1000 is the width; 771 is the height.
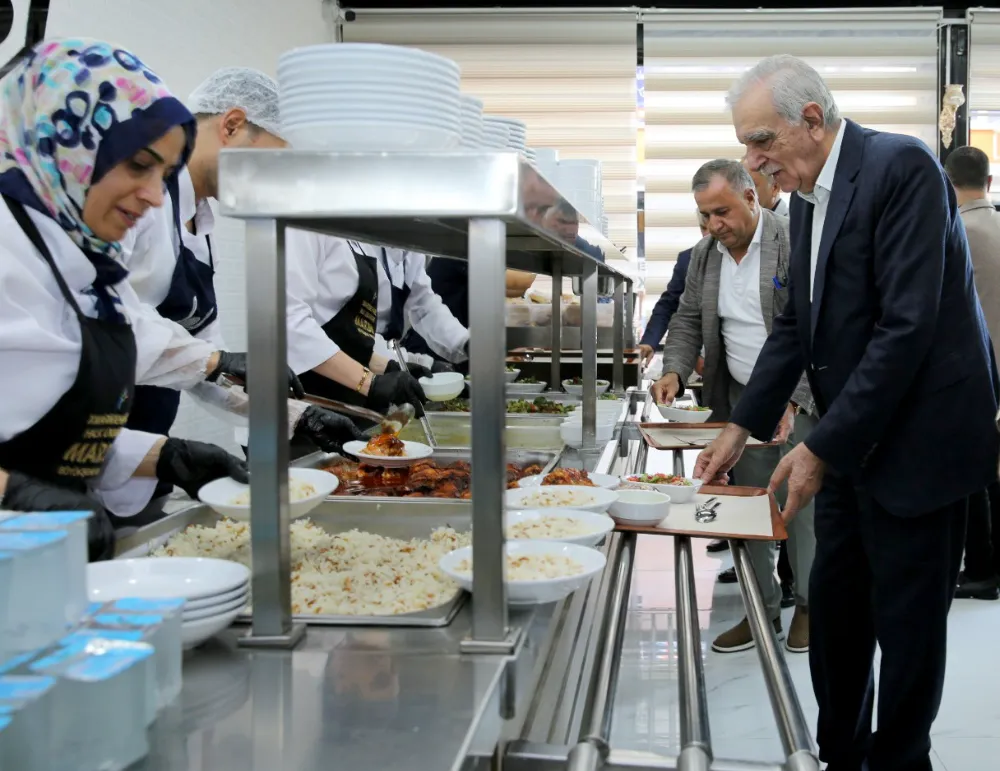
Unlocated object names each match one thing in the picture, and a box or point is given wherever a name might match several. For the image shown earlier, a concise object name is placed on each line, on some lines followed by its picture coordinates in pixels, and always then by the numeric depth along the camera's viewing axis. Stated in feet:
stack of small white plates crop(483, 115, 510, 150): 6.35
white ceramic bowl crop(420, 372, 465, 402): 9.42
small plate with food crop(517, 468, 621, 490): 5.82
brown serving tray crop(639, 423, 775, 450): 8.20
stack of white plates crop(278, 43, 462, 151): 3.15
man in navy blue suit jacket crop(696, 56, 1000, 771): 5.94
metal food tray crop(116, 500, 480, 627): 4.50
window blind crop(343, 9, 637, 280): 20.51
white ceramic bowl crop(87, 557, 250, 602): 3.20
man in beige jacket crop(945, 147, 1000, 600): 12.21
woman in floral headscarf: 4.84
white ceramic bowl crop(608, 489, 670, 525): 5.23
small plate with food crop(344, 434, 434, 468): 6.63
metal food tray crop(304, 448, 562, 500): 7.06
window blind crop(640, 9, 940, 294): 20.15
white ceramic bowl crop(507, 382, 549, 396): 11.91
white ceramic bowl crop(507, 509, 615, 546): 4.28
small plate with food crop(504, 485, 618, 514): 4.98
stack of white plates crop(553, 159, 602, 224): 8.11
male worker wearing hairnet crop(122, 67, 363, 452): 7.02
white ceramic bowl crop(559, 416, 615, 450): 8.09
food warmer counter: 2.65
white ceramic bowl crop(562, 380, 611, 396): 12.20
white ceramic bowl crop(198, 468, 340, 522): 4.21
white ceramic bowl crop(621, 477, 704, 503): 6.02
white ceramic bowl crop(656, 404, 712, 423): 9.95
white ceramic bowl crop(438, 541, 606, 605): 3.40
